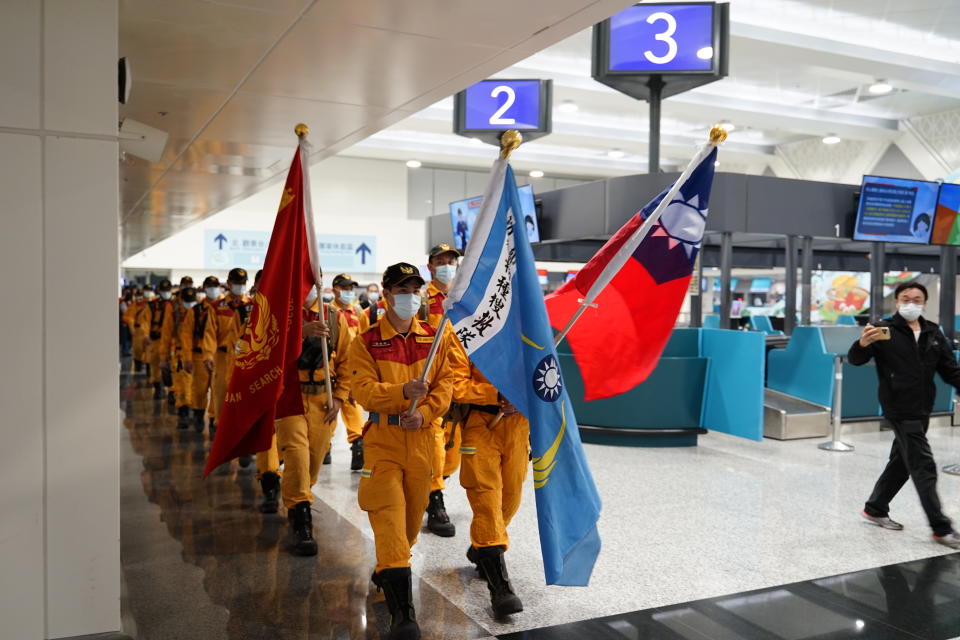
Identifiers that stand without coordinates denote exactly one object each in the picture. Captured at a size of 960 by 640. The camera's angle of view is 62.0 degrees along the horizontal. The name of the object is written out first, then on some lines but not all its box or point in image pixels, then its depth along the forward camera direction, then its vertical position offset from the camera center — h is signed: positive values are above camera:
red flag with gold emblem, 3.87 -0.34
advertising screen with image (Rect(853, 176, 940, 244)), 10.17 +0.94
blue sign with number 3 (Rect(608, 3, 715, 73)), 7.84 +2.36
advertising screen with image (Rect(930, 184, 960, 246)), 11.24 +0.93
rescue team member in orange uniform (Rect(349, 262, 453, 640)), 3.43 -0.68
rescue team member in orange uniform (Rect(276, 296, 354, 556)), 4.63 -0.95
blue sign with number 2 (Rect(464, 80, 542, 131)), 10.56 +2.23
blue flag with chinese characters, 3.33 -0.34
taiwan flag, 3.93 -0.09
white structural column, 2.94 -0.21
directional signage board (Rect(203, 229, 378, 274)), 21.70 +0.52
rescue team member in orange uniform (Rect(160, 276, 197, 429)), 9.08 -0.97
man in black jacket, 4.98 -0.65
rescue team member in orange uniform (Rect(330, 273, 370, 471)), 6.03 -0.44
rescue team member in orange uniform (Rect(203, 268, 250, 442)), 7.05 -0.63
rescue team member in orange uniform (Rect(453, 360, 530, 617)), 3.74 -0.91
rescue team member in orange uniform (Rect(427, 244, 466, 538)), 5.02 -1.10
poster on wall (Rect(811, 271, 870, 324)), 18.20 -0.31
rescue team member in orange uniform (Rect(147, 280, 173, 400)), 11.06 -0.94
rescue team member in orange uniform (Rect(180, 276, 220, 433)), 8.59 -0.95
